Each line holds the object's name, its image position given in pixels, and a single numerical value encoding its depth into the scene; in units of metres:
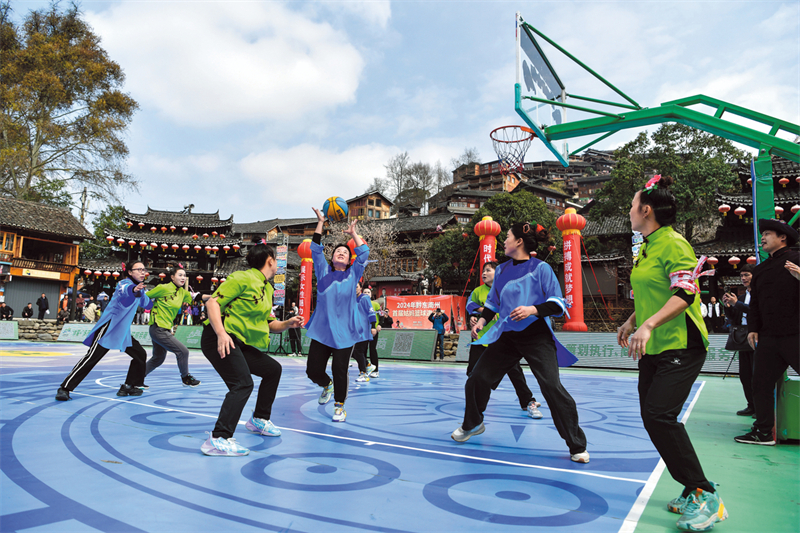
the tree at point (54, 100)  29.14
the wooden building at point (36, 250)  30.27
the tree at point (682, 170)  24.36
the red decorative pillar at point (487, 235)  18.94
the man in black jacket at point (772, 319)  3.96
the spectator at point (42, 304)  27.27
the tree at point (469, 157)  66.75
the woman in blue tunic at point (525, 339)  3.57
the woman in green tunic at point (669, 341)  2.43
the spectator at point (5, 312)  25.36
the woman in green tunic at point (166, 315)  6.92
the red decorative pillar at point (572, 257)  18.98
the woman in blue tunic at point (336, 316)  4.96
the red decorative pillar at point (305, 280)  23.23
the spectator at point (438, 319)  15.84
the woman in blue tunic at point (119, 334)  5.84
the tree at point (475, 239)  27.95
